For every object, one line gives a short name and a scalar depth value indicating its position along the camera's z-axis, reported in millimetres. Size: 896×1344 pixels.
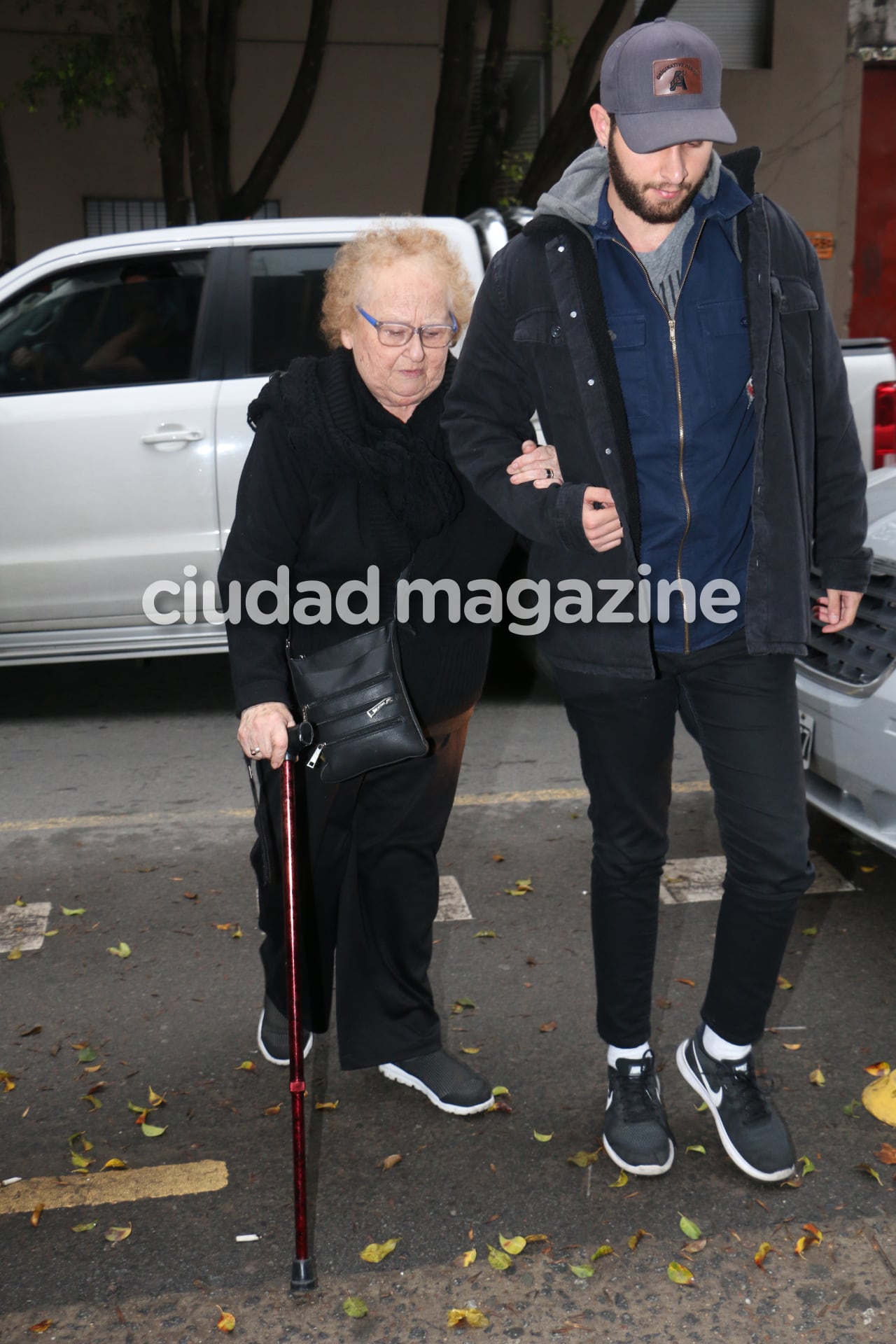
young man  2598
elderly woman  2795
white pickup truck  5723
